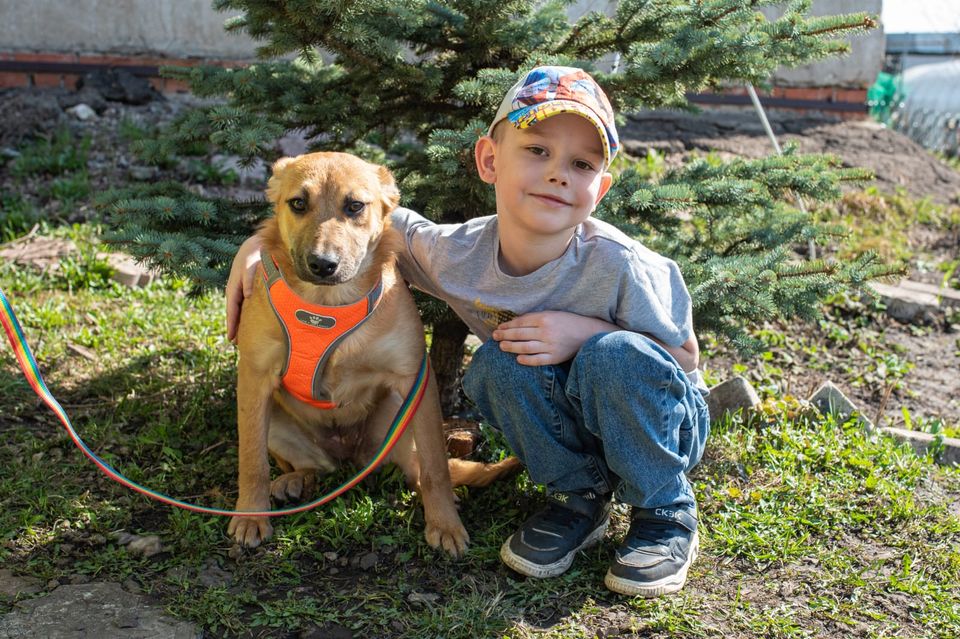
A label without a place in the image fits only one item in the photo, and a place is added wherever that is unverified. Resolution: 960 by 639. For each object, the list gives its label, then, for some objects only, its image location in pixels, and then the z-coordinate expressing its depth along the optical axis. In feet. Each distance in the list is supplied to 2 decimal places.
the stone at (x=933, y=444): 12.96
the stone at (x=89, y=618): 8.34
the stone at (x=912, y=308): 18.78
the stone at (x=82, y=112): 24.45
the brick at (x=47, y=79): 26.00
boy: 9.19
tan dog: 9.82
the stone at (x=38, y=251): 18.13
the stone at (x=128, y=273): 18.11
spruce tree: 10.95
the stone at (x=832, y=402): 13.69
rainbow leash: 8.87
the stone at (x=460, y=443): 12.30
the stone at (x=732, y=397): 13.30
